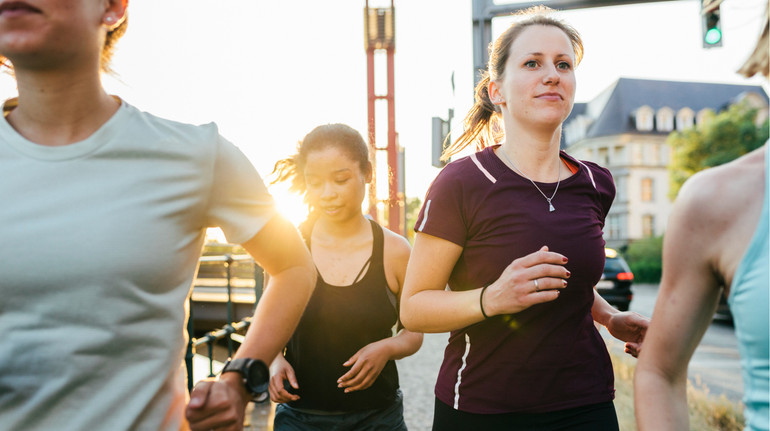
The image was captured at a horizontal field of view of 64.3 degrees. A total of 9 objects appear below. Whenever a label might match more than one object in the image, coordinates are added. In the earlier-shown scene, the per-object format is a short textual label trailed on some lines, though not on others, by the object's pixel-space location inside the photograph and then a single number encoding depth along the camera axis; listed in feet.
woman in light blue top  3.43
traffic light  23.34
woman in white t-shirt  3.93
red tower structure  49.01
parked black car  48.62
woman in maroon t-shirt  6.01
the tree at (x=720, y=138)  112.47
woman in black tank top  8.05
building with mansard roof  172.86
